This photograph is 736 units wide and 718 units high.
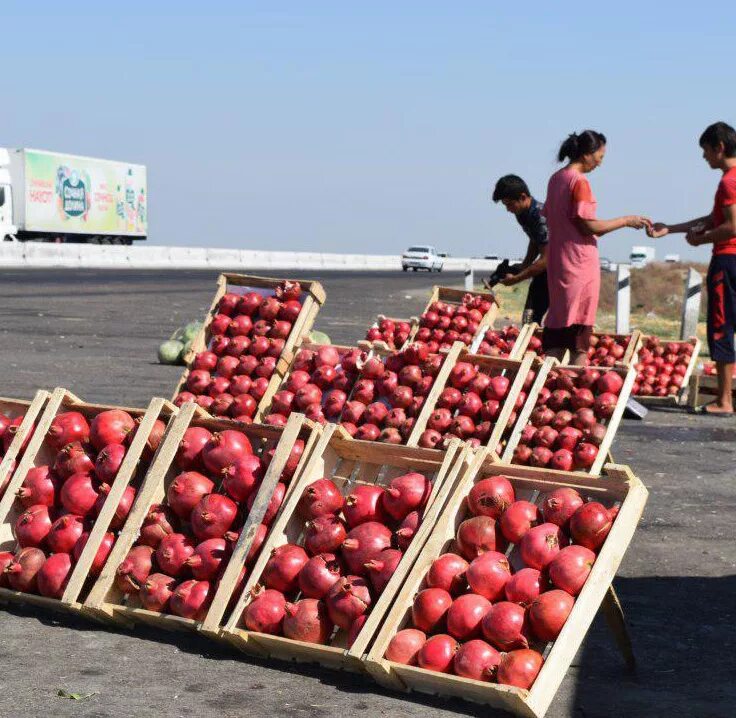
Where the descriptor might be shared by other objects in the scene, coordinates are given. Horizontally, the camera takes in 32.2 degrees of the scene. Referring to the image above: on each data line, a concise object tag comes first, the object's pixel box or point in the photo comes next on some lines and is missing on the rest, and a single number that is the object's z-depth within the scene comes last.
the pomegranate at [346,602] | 4.79
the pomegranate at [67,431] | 5.87
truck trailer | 45.97
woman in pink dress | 8.95
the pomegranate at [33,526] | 5.59
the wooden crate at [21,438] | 5.87
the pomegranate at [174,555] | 5.24
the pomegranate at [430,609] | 4.67
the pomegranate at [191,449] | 5.57
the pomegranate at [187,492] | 5.40
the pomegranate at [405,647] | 4.58
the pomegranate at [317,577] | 4.94
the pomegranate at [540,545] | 4.73
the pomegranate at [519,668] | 4.33
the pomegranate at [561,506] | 4.87
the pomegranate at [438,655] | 4.52
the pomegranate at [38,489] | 5.72
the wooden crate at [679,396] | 13.66
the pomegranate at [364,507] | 5.16
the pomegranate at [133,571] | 5.24
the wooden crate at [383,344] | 9.07
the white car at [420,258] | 79.81
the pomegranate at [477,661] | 4.43
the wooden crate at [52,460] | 5.32
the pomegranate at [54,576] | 5.38
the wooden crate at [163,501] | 5.08
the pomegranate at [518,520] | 4.88
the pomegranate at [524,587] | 4.62
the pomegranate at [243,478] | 5.34
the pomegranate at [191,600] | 5.07
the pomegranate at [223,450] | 5.46
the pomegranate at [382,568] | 4.84
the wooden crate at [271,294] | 8.58
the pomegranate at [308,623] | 4.85
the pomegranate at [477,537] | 4.88
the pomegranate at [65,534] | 5.49
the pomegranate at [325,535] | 5.09
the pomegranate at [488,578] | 4.70
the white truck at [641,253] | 126.06
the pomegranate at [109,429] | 5.73
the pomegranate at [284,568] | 5.01
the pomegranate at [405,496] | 5.11
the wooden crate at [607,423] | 7.33
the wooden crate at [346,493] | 4.73
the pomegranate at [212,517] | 5.25
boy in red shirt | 10.86
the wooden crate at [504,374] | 7.44
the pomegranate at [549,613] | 4.45
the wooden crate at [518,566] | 4.31
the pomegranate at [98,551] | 5.38
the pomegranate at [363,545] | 4.96
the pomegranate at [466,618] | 4.59
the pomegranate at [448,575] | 4.77
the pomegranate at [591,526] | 4.72
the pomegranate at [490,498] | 4.96
